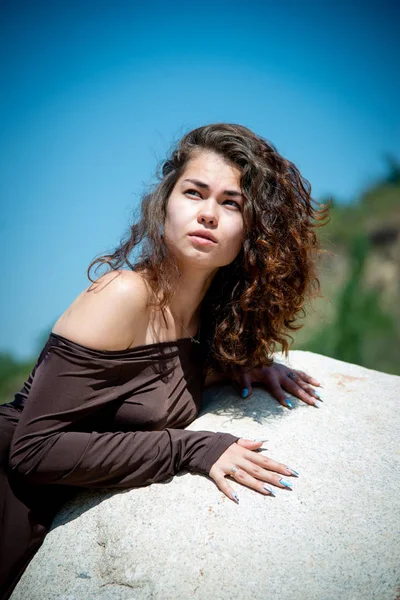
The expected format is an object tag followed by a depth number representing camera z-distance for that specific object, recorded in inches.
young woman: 55.2
